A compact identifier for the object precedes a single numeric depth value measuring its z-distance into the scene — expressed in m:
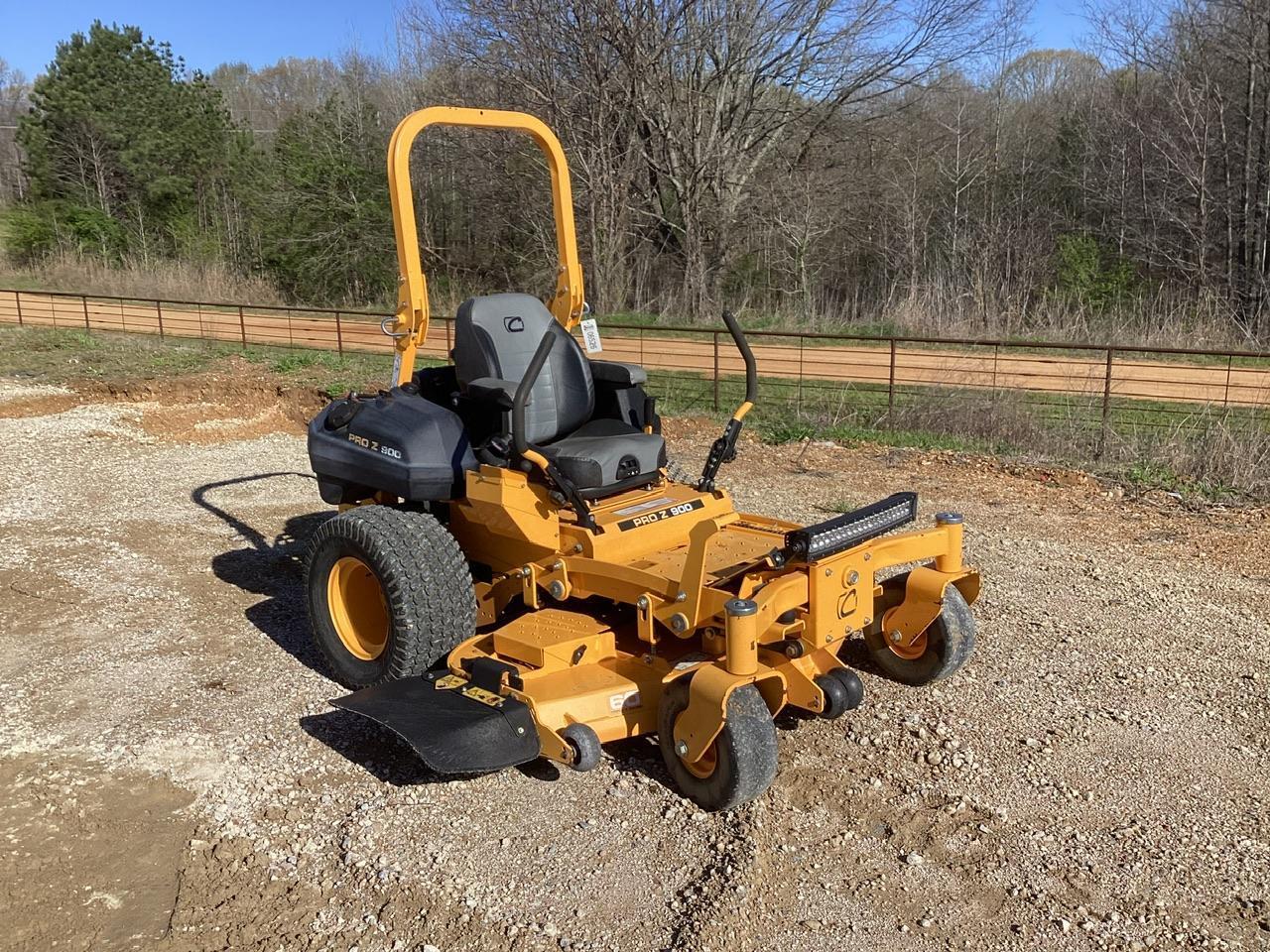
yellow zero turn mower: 3.48
